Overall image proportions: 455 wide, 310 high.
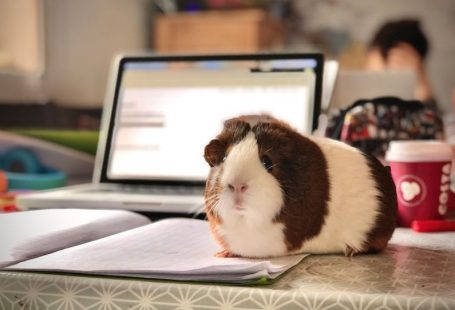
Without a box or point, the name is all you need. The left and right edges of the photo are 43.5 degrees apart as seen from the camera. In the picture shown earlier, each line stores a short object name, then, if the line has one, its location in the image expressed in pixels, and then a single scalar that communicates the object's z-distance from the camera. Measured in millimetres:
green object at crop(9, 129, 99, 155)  1420
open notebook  497
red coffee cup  771
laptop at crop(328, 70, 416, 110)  1269
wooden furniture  3420
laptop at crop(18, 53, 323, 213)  1055
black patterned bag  1027
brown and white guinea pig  557
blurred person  3521
